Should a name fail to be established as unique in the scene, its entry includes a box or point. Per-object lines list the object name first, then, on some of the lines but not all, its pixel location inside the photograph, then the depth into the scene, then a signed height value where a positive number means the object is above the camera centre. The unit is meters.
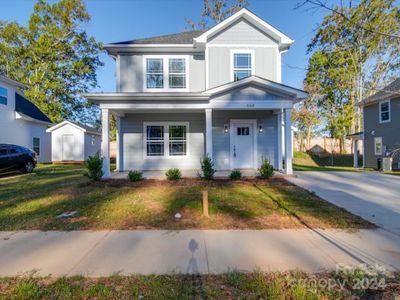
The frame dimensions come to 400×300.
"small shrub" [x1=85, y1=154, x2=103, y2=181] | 9.17 -0.57
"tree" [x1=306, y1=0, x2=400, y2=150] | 22.80 +7.59
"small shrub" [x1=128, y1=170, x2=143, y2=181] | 9.16 -0.88
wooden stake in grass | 5.25 -1.10
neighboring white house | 16.19 +2.26
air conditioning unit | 15.62 -0.84
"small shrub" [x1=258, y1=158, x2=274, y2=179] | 9.38 -0.74
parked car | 11.59 -0.27
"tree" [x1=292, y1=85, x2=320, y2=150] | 28.80 +4.36
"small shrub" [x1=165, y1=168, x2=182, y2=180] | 9.38 -0.84
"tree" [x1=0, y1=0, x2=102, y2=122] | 25.77 +10.84
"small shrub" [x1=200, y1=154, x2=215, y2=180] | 9.28 -0.68
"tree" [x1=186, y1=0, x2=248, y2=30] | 25.75 +15.22
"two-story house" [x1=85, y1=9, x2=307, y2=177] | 11.87 +3.15
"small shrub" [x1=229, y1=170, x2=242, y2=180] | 9.34 -0.89
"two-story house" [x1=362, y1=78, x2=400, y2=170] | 16.06 +1.68
